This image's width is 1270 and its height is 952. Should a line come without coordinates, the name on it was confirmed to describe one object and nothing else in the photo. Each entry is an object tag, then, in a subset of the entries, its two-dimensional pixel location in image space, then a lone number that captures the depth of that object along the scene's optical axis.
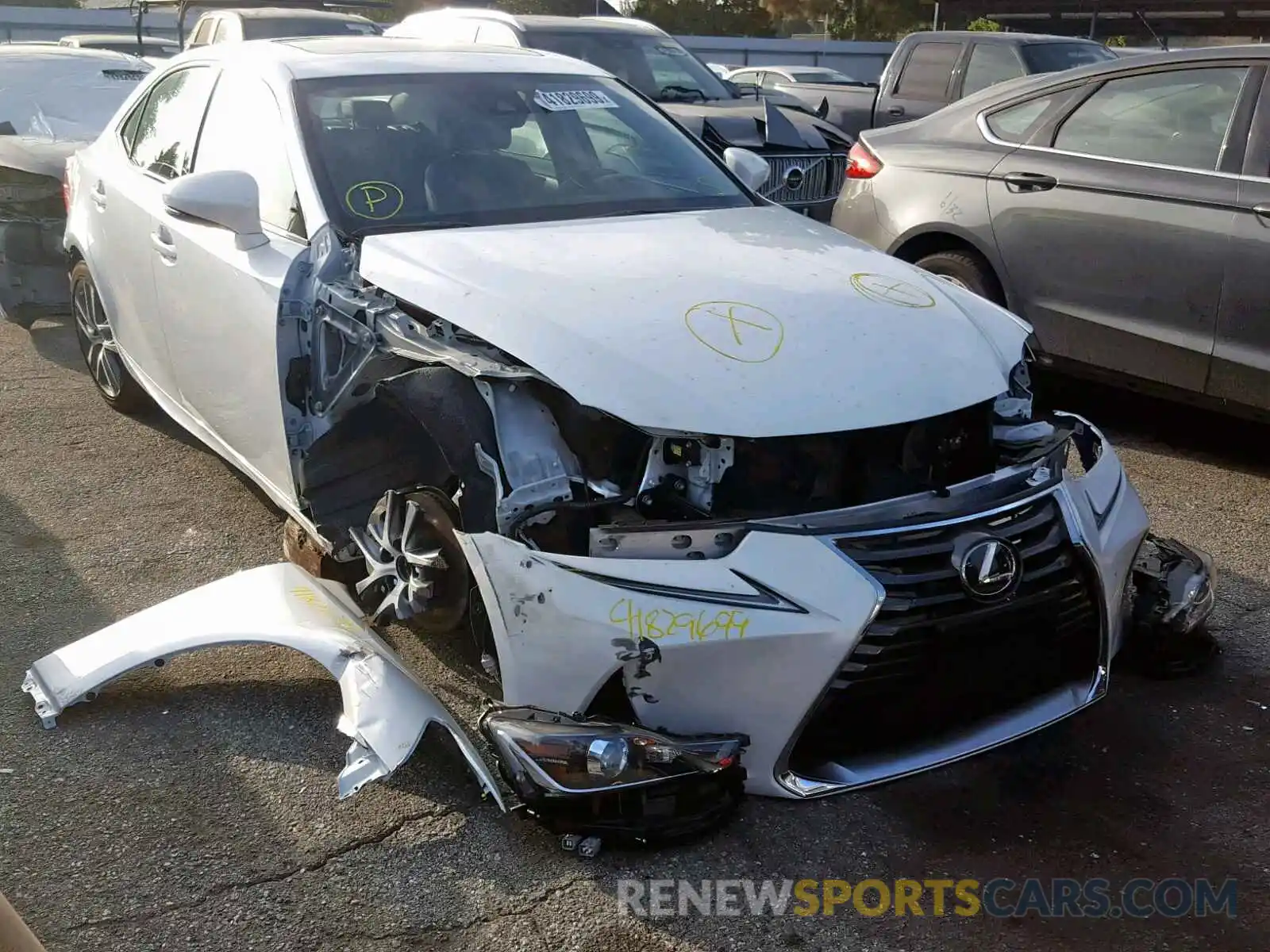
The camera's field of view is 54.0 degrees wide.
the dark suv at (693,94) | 8.52
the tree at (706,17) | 40.97
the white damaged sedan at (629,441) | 2.72
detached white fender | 2.91
